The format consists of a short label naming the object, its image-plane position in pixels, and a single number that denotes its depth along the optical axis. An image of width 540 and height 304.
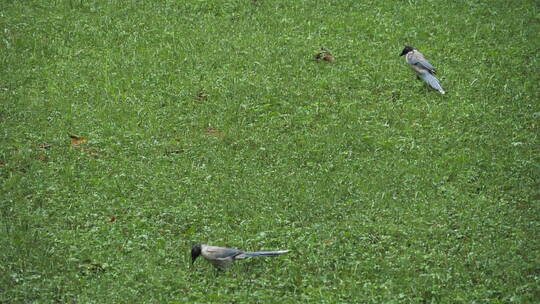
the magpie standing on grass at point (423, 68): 22.86
